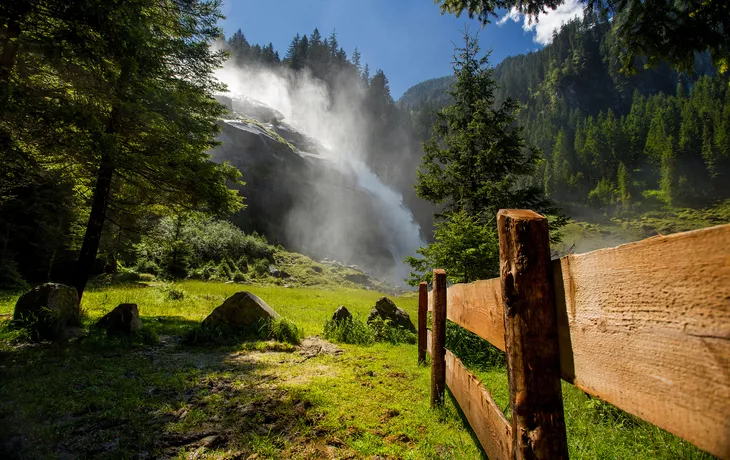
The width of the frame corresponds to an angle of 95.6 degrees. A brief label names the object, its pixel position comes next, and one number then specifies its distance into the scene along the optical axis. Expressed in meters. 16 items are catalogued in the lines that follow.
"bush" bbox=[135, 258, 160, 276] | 24.55
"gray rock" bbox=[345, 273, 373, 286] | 41.16
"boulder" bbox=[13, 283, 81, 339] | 7.00
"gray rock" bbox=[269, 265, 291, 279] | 33.07
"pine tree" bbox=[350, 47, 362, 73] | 104.93
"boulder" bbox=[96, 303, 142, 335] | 7.59
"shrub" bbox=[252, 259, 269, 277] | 32.21
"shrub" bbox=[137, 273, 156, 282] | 21.70
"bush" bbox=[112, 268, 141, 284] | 19.48
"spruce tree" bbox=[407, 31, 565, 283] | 11.63
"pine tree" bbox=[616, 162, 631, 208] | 82.88
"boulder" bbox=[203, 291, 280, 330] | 8.66
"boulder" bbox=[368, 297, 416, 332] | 10.12
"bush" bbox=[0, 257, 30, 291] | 12.64
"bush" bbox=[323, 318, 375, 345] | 8.84
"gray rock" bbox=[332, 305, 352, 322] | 9.63
